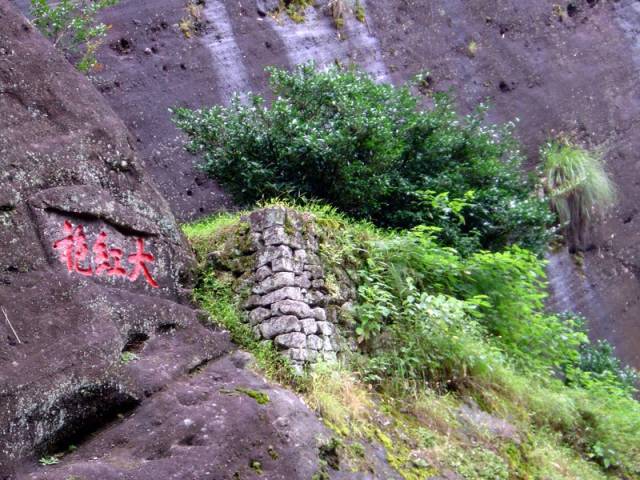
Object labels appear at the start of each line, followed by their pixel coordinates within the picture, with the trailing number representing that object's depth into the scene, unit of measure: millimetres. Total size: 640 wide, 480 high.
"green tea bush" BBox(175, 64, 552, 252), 7180
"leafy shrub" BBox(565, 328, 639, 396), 9352
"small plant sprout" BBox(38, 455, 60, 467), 3924
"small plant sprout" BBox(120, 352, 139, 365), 4566
